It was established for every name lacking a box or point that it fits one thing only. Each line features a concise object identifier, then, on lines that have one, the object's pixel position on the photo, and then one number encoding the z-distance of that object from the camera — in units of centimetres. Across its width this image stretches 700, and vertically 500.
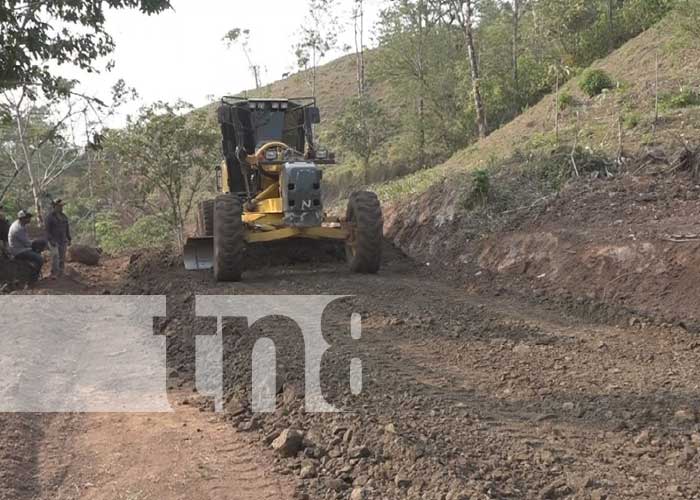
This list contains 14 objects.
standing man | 1167
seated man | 1114
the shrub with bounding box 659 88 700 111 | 1270
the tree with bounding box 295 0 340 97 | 4228
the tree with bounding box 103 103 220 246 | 1844
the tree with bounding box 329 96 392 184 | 2759
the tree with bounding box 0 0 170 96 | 956
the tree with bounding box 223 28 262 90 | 5362
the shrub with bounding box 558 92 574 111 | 1622
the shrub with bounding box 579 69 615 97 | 1606
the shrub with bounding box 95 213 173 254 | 2238
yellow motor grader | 927
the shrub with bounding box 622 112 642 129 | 1222
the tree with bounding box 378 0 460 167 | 2778
